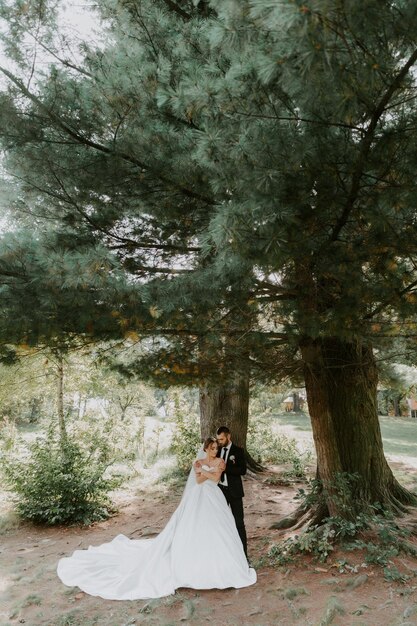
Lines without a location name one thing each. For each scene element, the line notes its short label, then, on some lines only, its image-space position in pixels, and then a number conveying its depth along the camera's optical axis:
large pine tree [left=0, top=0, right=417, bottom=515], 2.55
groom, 5.66
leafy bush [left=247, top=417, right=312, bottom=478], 11.58
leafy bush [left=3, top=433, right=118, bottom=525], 7.94
